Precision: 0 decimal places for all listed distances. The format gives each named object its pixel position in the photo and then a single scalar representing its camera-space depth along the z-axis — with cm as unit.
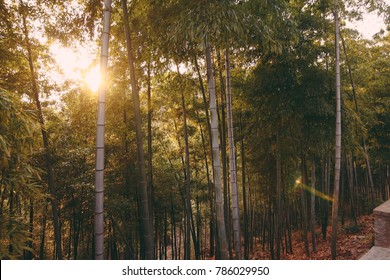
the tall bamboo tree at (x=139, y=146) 358
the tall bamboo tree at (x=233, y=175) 407
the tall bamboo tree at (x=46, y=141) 435
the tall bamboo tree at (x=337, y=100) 435
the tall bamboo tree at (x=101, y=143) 279
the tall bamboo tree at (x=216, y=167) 348
